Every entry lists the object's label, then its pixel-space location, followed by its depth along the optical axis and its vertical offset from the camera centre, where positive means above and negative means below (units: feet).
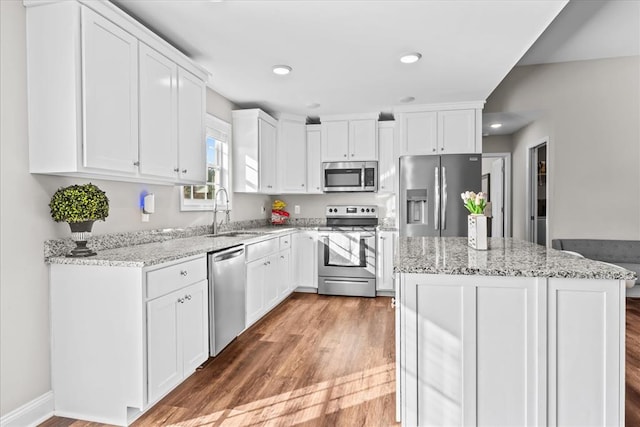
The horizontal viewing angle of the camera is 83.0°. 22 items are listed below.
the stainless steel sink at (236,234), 12.09 -0.82
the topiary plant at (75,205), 6.39 +0.10
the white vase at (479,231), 7.38 -0.45
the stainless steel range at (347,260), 15.15 -2.16
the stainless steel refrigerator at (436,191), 14.30 +0.75
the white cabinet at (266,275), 11.10 -2.28
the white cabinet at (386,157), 16.05 +2.34
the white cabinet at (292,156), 16.53 +2.47
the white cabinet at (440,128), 14.49 +3.30
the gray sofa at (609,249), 14.03 -1.62
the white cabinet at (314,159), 16.65 +2.33
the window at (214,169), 11.73 +1.51
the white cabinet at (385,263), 15.19 -2.25
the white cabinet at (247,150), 14.20 +2.36
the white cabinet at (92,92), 6.15 +2.19
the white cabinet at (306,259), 15.83 -2.16
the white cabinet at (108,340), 6.30 -2.33
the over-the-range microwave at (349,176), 16.01 +1.48
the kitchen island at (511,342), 5.24 -2.02
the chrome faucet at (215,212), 11.90 -0.08
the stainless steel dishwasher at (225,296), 8.63 -2.22
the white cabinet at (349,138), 16.01 +3.21
